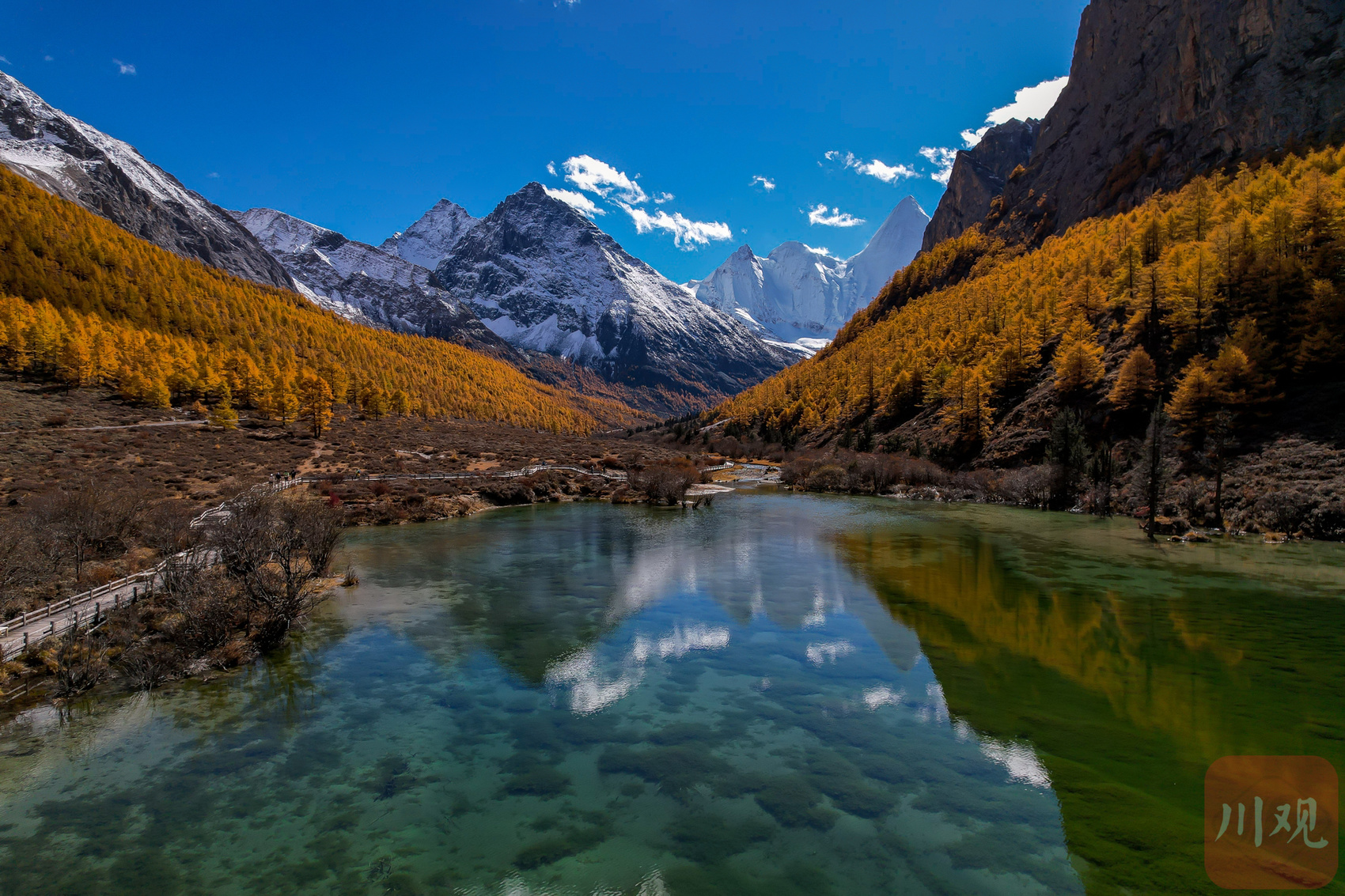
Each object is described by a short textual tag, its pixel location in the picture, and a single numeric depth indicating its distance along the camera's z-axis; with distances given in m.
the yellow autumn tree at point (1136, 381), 50.09
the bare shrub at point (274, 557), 19.14
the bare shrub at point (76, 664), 14.73
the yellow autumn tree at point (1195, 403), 42.94
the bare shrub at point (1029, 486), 51.19
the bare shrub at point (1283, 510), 33.91
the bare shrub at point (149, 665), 15.62
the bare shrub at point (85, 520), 22.52
